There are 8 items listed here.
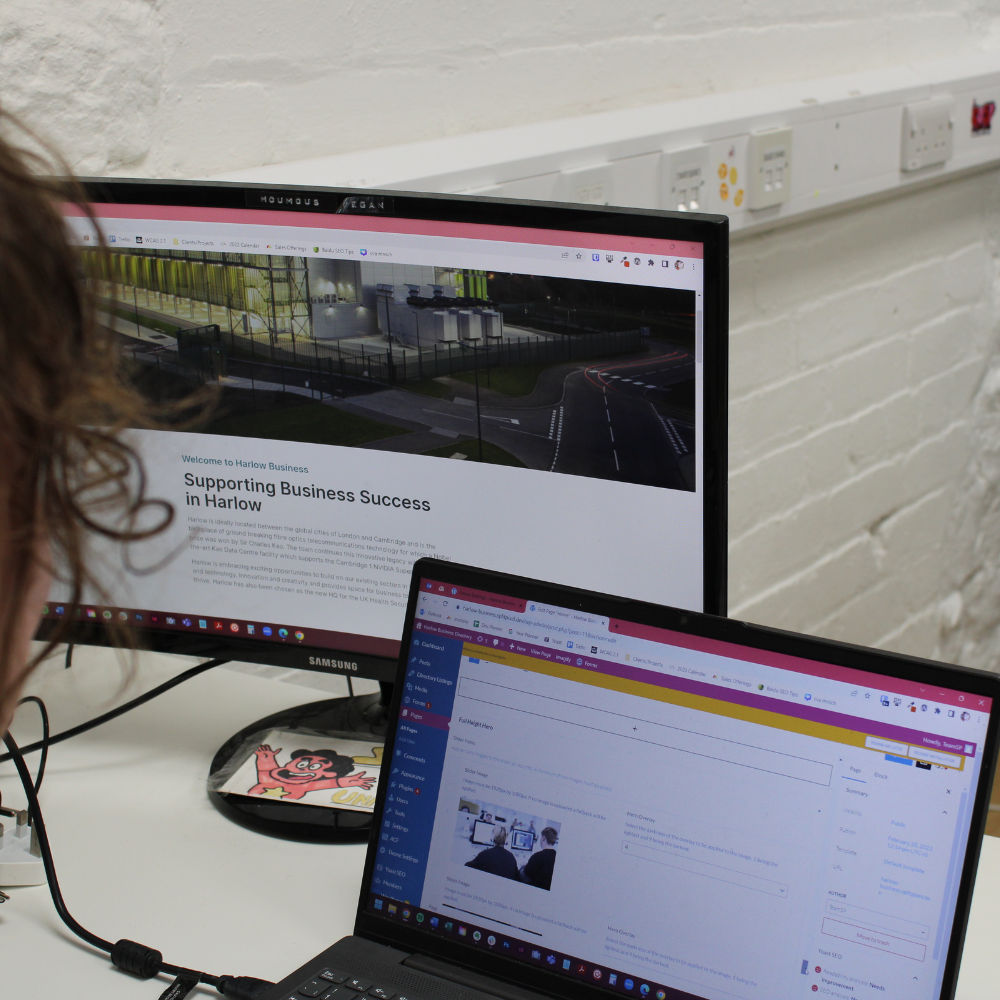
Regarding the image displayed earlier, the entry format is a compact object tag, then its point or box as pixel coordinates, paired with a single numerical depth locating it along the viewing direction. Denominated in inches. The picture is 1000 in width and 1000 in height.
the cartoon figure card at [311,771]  32.4
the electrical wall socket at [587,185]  51.0
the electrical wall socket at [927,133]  70.6
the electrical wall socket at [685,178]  55.9
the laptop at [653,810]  21.8
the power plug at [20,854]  29.4
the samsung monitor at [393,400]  27.9
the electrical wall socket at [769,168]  60.0
